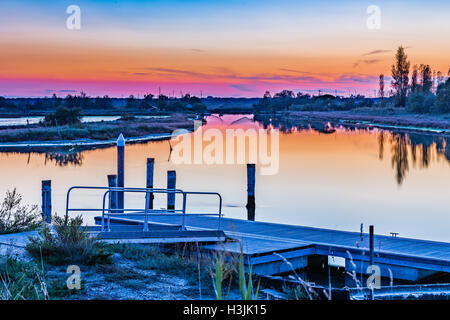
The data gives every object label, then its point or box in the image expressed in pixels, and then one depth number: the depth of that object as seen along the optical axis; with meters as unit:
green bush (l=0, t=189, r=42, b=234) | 11.91
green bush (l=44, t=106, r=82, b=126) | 72.94
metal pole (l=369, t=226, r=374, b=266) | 9.21
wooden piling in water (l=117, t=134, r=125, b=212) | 17.14
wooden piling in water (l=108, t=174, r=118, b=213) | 17.37
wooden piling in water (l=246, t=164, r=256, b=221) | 22.64
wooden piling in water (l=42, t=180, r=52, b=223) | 17.22
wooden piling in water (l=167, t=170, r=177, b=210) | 21.77
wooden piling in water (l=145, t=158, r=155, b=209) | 25.12
